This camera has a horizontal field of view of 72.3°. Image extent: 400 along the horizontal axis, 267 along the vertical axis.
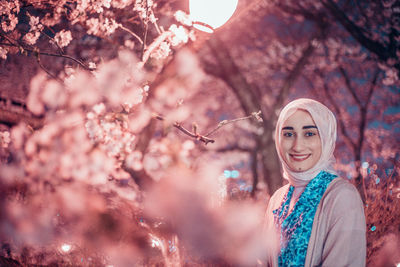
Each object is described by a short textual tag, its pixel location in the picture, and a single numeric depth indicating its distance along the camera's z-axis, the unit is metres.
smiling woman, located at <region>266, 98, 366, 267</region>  1.45
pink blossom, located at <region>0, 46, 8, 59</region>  3.03
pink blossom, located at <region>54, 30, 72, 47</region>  3.05
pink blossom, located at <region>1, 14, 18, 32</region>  3.02
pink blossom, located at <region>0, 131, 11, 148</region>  3.43
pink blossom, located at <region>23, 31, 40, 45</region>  3.02
